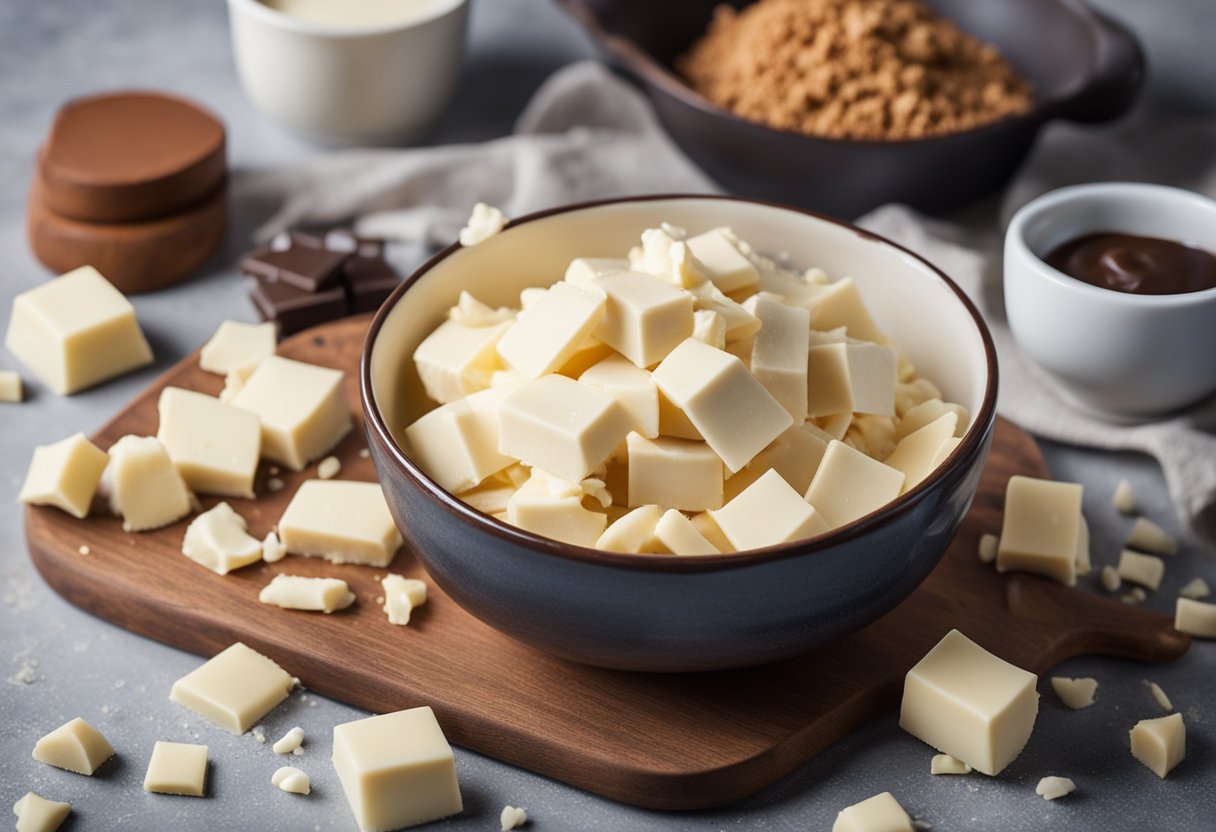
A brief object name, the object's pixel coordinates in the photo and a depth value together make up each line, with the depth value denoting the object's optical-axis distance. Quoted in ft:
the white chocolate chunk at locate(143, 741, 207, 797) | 2.05
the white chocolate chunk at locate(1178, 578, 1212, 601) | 2.26
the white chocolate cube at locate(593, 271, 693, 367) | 2.07
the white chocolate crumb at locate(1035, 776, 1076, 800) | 2.06
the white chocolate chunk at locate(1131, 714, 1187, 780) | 2.08
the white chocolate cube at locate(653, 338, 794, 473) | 2.03
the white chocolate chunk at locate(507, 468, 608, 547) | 2.03
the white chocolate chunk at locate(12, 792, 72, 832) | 2.02
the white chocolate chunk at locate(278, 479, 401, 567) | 2.21
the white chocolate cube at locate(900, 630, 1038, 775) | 2.05
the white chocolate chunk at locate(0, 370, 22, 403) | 2.44
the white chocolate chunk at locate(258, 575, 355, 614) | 2.16
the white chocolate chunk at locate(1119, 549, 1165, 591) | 2.26
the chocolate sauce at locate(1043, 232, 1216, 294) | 2.39
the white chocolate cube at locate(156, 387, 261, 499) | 2.27
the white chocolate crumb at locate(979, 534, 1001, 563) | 2.23
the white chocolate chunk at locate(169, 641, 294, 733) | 2.11
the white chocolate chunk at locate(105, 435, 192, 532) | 2.23
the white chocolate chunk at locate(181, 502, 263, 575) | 2.20
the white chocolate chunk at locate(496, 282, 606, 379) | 2.08
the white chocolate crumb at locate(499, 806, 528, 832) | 2.04
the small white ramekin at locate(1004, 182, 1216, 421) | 2.35
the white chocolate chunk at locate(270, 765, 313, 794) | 2.06
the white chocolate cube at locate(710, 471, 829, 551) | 2.01
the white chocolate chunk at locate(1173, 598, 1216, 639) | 2.21
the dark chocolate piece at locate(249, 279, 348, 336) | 2.51
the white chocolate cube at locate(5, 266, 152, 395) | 2.43
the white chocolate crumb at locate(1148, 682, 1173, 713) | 2.15
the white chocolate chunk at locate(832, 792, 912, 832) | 2.01
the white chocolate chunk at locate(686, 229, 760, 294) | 2.16
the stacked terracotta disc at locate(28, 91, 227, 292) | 2.57
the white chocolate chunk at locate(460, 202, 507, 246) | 2.25
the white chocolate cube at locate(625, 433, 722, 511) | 2.06
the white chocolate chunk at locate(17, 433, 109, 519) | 2.23
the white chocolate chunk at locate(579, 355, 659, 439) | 2.06
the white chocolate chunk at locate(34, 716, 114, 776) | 2.06
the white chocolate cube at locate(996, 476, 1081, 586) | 2.21
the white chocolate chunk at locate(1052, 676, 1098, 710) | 2.15
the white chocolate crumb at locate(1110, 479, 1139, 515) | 2.36
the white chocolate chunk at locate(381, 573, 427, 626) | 2.16
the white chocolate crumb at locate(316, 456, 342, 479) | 2.31
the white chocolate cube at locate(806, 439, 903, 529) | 2.06
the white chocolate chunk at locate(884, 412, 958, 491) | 2.10
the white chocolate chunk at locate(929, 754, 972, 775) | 2.07
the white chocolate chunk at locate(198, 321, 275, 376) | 2.43
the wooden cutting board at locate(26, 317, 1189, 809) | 2.06
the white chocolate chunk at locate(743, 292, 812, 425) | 2.08
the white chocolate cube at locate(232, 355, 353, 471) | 2.30
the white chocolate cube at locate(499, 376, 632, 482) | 2.02
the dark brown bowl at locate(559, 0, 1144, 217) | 2.58
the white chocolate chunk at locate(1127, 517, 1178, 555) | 2.31
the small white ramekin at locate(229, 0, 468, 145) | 2.69
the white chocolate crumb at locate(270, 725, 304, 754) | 2.09
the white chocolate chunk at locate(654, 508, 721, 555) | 2.02
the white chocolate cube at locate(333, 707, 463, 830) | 2.01
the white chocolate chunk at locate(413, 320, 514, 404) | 2.16
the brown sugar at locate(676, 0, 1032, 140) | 2.62
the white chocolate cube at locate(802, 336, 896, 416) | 2.11
